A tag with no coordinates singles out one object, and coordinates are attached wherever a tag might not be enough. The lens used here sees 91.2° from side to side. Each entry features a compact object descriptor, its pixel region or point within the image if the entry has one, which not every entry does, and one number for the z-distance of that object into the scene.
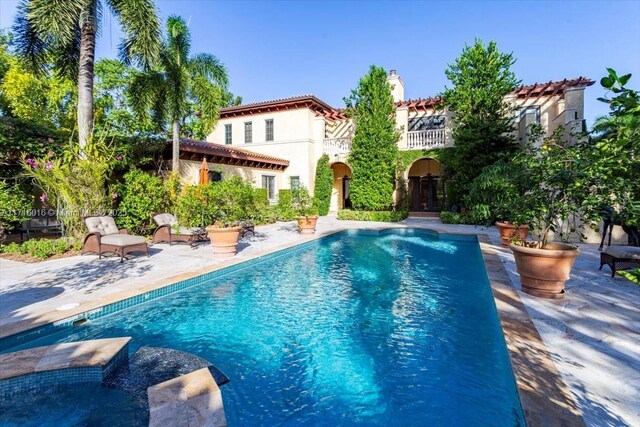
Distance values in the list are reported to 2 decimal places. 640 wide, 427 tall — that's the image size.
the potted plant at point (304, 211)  12.74
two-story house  17.14
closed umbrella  11.49
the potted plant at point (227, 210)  8.26
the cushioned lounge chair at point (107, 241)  7.73
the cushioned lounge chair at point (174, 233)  9.82
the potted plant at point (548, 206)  4.73
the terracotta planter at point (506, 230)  9.51
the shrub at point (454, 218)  16.33
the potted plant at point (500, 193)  5.33
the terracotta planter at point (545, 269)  4.86
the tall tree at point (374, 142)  18.73
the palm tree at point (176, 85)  12.68
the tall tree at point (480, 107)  16.09
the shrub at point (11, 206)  8.66
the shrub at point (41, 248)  8.25
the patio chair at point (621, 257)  5.70
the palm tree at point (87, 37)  9.06
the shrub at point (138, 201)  10.84
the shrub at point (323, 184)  20.84
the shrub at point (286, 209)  18.71
